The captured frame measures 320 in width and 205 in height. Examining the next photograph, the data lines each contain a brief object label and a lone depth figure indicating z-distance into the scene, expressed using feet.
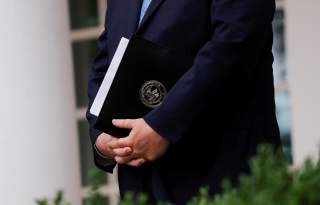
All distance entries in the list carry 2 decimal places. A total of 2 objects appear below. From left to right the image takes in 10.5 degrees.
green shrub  10.24
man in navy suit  16.27
